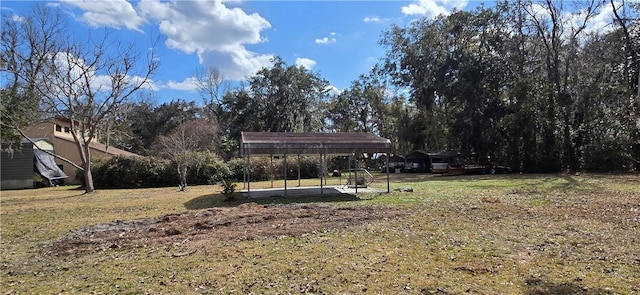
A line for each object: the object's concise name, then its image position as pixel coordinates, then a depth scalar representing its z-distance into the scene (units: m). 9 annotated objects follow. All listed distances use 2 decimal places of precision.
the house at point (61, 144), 30.53
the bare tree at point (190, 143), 21.88
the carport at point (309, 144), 13.59
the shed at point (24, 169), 25.44
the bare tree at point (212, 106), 45.31
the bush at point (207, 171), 25.50
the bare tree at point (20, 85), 18.78
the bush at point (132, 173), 24.56
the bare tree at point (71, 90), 18.94
